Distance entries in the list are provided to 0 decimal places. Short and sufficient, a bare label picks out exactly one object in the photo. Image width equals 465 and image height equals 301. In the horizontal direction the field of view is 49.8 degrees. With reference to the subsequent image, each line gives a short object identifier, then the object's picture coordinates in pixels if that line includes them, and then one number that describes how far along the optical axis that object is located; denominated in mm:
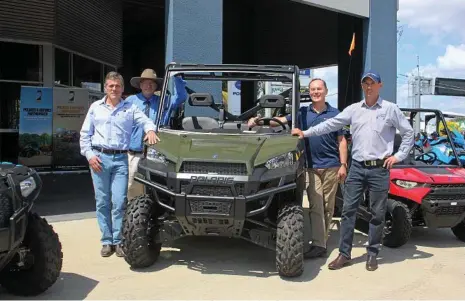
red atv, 5773
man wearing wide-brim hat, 5734
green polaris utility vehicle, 4324
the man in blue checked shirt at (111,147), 5191
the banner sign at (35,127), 12625
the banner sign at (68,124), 13172
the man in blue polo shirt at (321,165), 5383
